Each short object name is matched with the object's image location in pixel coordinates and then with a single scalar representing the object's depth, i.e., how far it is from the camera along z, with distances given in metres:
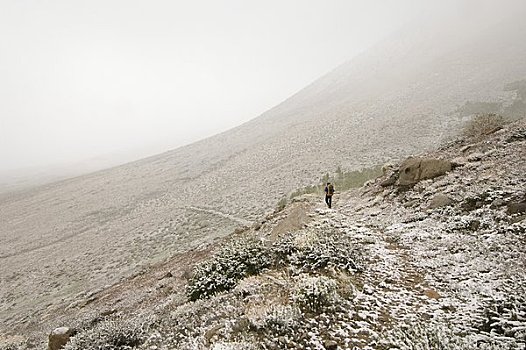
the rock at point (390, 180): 16.44
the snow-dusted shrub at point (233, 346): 5.70
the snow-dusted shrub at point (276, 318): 6.26
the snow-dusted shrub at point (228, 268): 9.77
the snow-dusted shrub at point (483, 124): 18.92
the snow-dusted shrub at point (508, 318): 5.29
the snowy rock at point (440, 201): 11.92
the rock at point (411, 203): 13.20
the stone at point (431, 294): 7.09
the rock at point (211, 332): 6.61
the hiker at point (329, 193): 17.03
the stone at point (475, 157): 14.57
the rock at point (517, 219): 9.10
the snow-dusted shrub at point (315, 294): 6.91
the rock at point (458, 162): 14.63
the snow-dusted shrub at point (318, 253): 8.94
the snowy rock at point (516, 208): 9.53
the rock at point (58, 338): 9.35
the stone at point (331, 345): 5.71
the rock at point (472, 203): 10.91
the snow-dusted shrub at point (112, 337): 7.66
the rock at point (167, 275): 15.02
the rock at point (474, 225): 9.79
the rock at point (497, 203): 10.28
